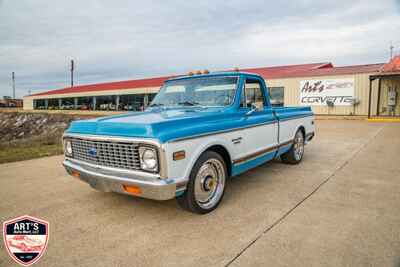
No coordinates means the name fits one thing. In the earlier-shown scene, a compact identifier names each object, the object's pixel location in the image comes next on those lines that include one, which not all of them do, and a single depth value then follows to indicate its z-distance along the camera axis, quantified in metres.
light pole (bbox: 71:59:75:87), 60.19
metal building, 18.13
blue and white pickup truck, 2.87
